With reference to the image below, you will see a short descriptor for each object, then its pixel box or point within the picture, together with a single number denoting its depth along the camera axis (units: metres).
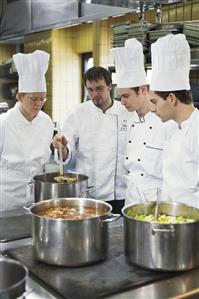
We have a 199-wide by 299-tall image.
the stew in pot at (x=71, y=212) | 1.36
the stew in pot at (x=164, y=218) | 1.30
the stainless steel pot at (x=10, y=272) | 1.04
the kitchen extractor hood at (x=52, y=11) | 1.49
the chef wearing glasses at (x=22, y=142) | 2.18
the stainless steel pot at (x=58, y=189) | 1.67
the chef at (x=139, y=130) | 2.05
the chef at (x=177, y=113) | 1.72
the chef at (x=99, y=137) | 2.38
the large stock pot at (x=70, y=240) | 1.20
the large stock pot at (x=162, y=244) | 1.18
